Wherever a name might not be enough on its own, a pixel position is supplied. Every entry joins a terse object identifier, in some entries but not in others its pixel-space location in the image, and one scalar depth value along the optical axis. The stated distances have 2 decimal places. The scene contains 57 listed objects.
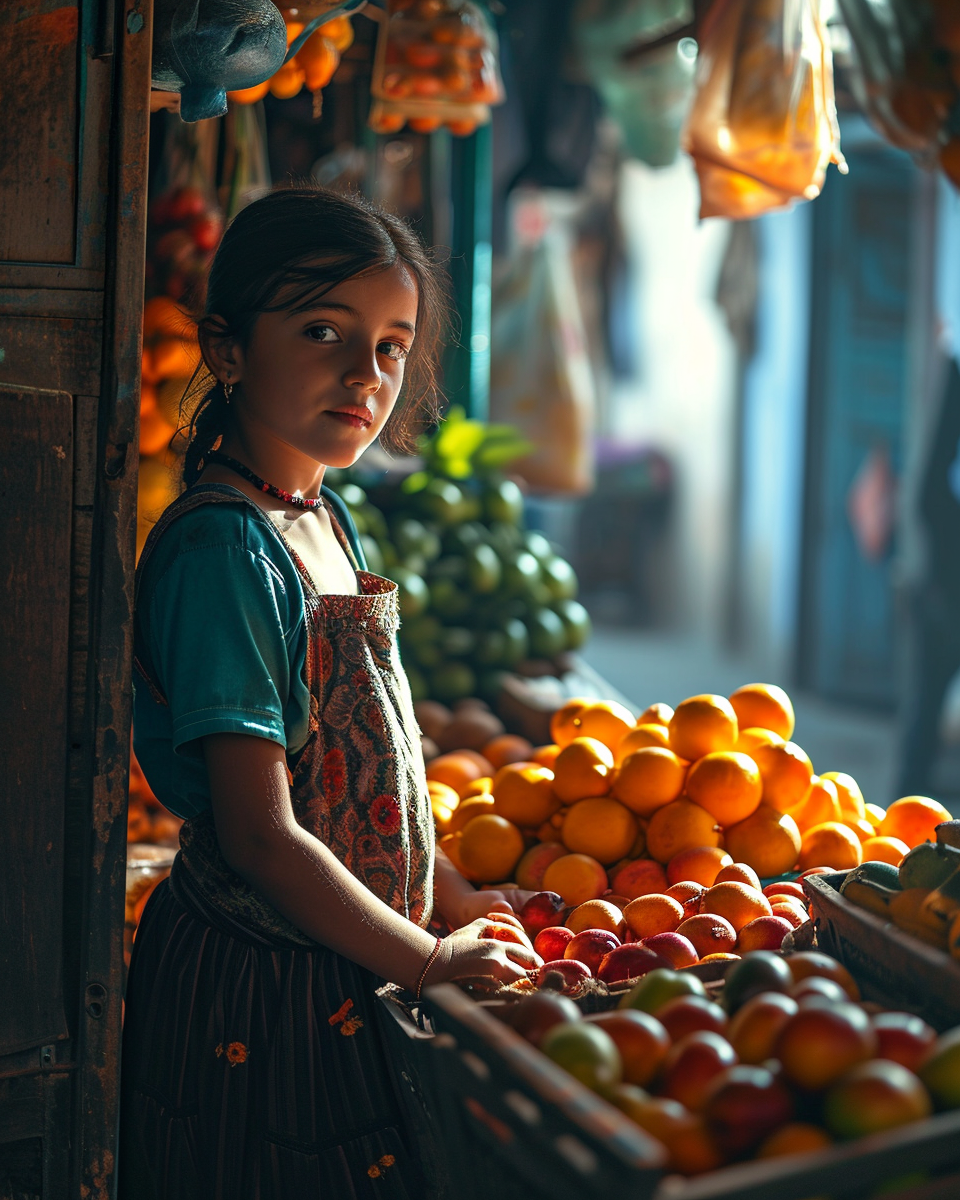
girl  1.40
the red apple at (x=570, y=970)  1.49
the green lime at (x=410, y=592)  3.47
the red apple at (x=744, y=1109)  0.98
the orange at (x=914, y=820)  2.04
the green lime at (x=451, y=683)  3.53
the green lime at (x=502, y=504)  4.05
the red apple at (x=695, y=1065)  1.03
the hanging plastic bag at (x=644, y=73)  4.02
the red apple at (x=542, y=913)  1.83
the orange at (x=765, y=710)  2.28
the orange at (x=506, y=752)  2.86
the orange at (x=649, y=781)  2.10
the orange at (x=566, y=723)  2.47
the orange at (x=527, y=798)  2.21
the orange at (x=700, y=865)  1.94
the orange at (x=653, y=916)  1.75
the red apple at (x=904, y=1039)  1.07
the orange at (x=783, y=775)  2.10
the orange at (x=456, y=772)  2.66
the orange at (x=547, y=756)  2.43
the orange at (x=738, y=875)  1.81
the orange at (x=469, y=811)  2.28
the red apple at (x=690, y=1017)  1.13
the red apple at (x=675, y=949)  1.56
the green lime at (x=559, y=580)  3.88
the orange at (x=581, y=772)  2.17
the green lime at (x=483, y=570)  3.73
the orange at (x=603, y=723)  2.40
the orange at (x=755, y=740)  2.17
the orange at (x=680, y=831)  2.01
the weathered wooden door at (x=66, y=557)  1.42
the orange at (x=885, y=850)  1.99
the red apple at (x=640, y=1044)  1.09
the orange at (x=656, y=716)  2.37
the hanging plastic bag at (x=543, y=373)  5.04
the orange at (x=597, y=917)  1.77
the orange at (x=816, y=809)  2.13
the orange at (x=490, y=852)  2.11
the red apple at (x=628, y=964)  1.46
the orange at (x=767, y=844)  2.00
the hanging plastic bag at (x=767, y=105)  2.61
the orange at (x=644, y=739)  2.23
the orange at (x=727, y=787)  2.04
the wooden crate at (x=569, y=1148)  0.88
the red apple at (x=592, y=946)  1.60
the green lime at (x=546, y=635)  3.69
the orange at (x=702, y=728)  2.14
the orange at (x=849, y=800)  2.18
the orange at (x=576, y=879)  1.99
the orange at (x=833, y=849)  1.99
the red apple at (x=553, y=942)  1.71
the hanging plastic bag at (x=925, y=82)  1.38
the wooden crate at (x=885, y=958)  1.21
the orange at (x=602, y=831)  2.08
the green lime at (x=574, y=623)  3.80
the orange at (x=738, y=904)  1.71
